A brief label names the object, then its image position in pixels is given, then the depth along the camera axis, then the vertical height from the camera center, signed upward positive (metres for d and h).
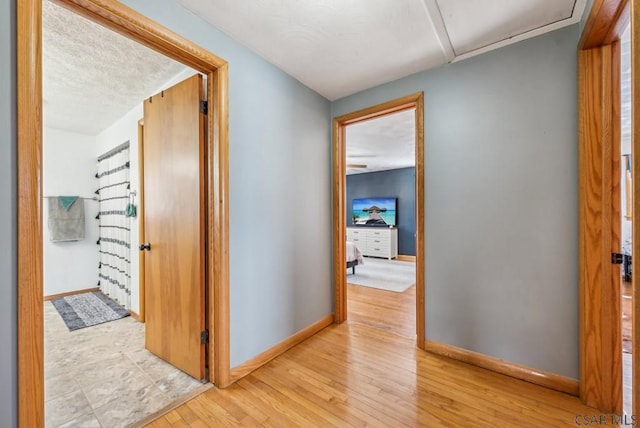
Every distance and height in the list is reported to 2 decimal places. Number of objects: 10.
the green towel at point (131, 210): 2.88 +0.04
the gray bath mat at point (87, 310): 2.92 -1.19
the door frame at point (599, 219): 1.53 -0.05
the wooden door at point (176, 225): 1.83 -0.09
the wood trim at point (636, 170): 0.81 +0.13
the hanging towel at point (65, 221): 3.84 -0.10
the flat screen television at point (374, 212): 7.19 +0.02
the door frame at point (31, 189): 1.00 +0.10
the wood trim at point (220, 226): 1.77 -0.08
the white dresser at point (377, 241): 6.76 -0.75
